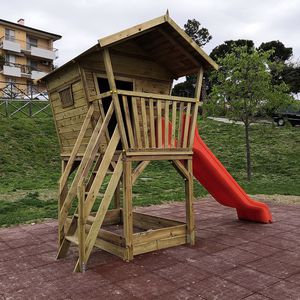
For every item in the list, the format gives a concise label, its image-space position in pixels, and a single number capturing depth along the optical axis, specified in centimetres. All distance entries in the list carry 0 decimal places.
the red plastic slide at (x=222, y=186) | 802
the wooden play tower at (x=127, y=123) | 611
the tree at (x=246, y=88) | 1608
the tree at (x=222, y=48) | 4991
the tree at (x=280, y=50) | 4922
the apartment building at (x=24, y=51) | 4859
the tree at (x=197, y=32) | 5414
